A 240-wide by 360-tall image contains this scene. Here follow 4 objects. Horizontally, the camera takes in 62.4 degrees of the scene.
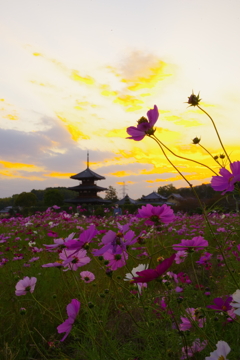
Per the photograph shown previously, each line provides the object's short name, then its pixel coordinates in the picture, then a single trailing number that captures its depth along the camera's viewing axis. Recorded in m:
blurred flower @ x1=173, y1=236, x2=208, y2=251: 1.53
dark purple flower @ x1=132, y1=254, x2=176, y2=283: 1.19
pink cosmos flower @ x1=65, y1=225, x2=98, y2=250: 1.48
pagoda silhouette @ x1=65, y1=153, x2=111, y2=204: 57.74
